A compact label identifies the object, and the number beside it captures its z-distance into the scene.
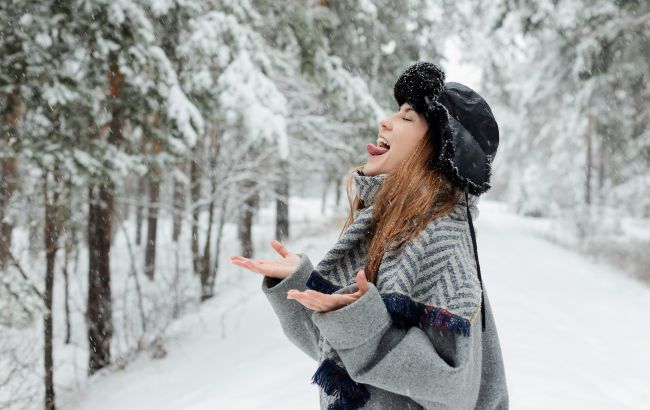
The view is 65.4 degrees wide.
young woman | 1.34
